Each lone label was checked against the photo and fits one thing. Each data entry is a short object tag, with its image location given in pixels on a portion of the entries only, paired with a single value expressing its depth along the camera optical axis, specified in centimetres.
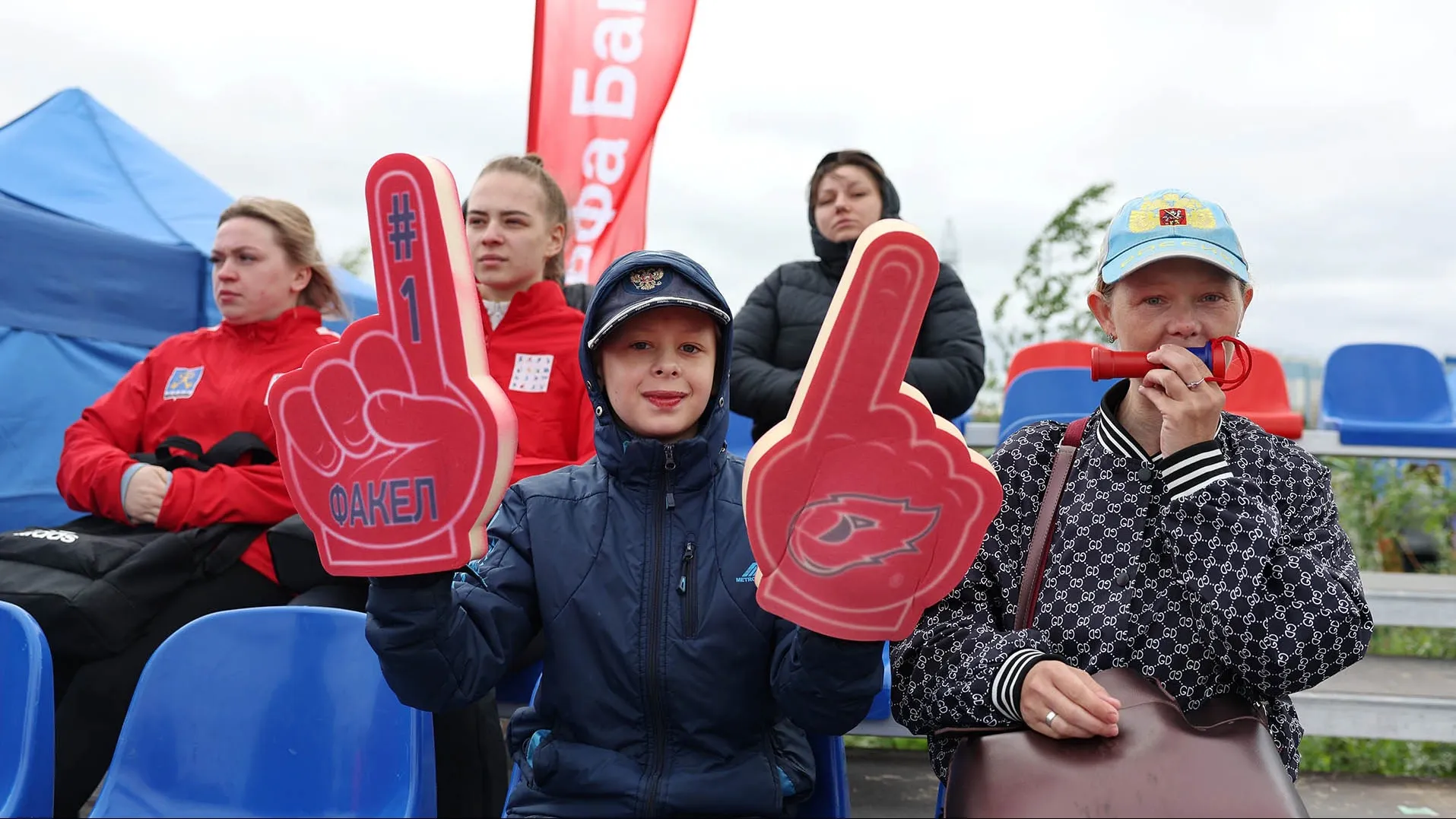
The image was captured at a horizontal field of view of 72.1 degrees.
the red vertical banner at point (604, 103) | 418
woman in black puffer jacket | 267
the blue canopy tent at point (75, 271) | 332
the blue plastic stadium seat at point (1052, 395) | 334
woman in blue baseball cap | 126
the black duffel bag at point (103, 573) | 205
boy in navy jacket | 142
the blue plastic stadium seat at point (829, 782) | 159
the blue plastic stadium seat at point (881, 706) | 208
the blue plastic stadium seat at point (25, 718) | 157
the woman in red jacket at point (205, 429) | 209
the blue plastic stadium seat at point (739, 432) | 386
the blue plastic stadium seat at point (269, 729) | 167
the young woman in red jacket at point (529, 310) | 239
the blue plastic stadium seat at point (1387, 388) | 397
